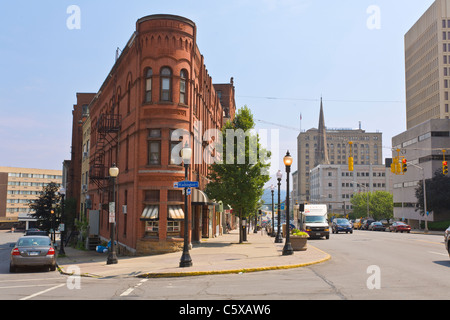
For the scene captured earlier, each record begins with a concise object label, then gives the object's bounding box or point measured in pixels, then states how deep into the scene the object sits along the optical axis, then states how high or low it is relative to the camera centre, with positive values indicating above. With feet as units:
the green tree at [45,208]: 217.56 -7.24
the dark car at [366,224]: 218.79 -15.30
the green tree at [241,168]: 97.71 +6.58
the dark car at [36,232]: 131.71 -12.28
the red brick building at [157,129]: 82.58 +13.59
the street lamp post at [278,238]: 100.82 -10.44
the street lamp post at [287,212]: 67.00 -2.92
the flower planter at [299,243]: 74.13 -8.52
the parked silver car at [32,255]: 58.75 -8.71
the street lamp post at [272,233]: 141.75 -13.11
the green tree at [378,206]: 363.09 -9.26
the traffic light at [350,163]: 113.19 +8.93
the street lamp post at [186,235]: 54.95 -5.48
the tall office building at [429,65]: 335.47 +112.82
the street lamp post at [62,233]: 90.60 -9.00
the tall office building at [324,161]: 644.27 +53.87
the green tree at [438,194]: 212.64 +0.86
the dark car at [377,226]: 200.78 -15.03
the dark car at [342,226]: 152.97 -11.34
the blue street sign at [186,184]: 58.49 +1.53
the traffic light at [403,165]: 131.34 +9.84
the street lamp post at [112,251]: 64.75 -8.92
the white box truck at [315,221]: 112.88 -7.17
